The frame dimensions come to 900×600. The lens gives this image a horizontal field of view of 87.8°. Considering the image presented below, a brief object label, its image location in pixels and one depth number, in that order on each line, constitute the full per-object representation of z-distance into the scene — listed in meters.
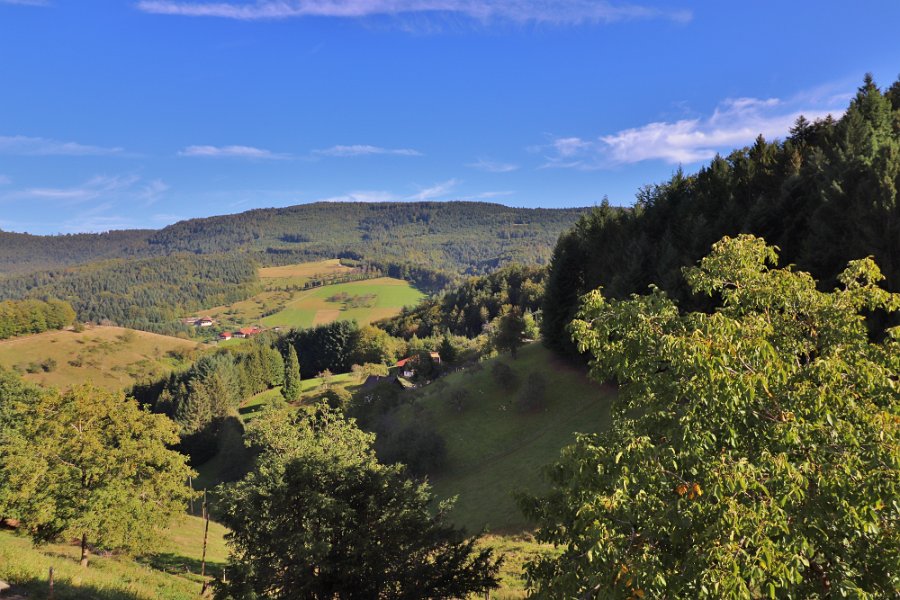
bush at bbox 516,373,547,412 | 46.25
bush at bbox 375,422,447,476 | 43.53
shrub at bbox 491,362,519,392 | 50.88
